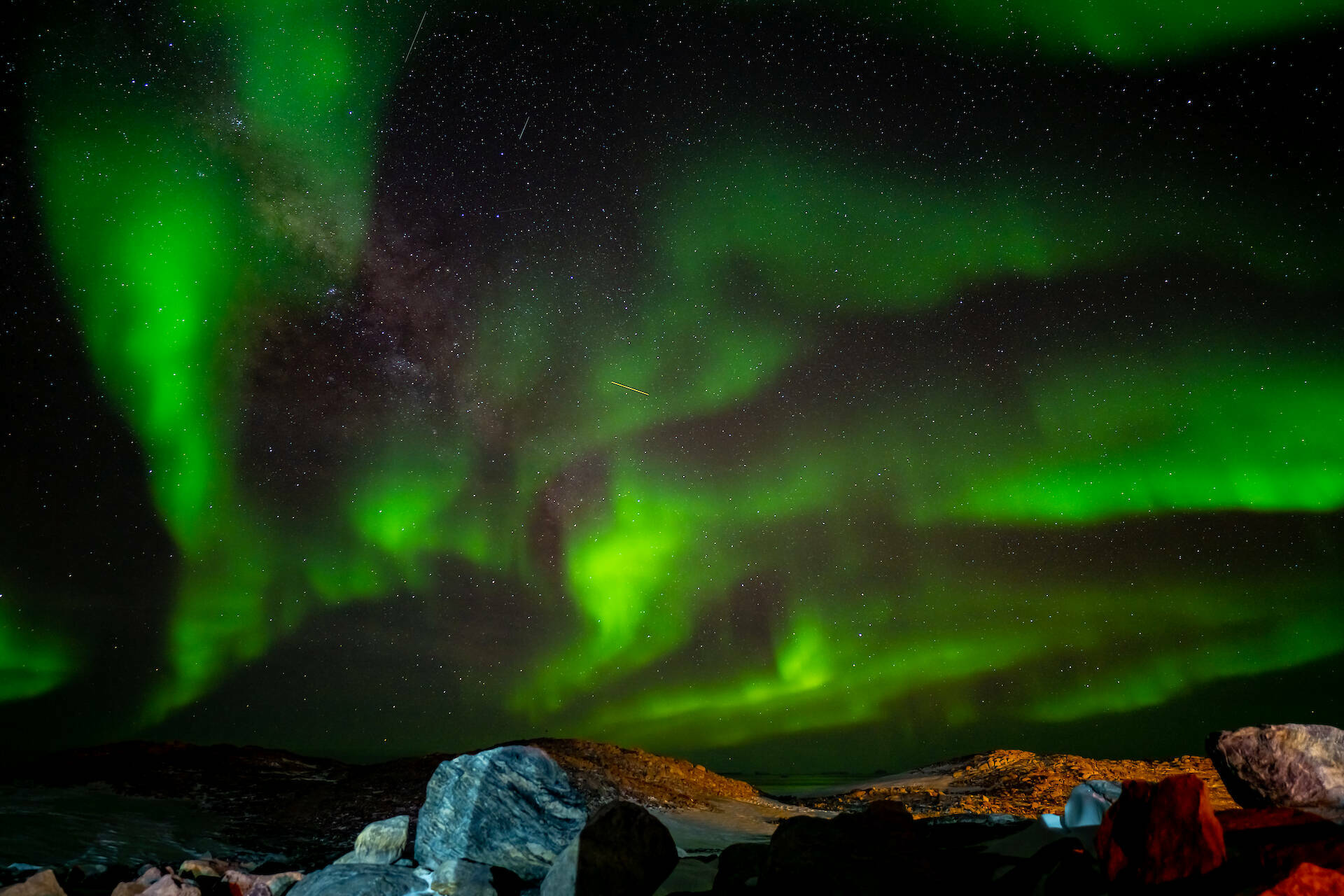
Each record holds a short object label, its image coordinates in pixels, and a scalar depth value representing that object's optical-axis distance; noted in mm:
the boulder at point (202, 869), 10695
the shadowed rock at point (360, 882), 8594
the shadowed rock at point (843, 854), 6840
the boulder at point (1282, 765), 7250
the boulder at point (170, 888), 8820
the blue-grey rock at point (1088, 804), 7805
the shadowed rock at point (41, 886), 8398
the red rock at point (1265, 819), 6184
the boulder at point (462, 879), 9031
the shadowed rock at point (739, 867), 7852
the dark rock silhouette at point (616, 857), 7898
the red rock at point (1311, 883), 4426
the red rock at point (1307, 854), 4973
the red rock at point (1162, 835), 5629
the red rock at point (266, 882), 9633
